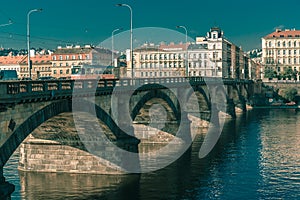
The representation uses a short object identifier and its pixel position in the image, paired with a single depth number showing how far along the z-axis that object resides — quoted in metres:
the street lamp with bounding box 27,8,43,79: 40.48
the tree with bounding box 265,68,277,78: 183.88
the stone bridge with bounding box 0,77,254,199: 29.83
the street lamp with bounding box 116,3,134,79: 53.31
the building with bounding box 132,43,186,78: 167.12
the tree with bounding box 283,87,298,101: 153.00
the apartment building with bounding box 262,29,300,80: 195.81
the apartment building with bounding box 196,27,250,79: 172.88
